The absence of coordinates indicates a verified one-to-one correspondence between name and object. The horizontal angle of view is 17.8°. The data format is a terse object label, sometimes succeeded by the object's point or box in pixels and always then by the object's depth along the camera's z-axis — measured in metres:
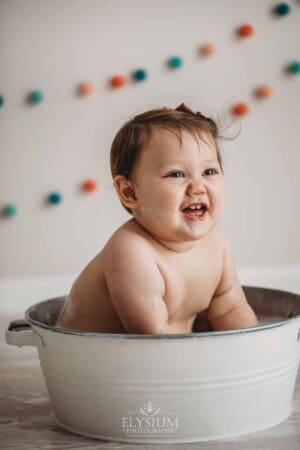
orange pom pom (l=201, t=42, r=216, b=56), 1.66
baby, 0.95
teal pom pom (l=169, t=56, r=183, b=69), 1.65
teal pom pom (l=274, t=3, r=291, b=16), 1.66
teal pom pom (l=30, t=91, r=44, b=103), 1.63
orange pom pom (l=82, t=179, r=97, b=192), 1.65
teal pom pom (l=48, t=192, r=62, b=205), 1.64
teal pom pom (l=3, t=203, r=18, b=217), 1.64
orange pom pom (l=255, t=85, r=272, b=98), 1.67
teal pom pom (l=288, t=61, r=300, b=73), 1.67
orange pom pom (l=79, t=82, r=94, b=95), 1.64
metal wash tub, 0.84
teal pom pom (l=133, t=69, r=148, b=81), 1.64
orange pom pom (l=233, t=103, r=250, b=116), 1.66
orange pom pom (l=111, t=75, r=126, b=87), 1.64
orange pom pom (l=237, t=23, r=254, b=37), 1.66
